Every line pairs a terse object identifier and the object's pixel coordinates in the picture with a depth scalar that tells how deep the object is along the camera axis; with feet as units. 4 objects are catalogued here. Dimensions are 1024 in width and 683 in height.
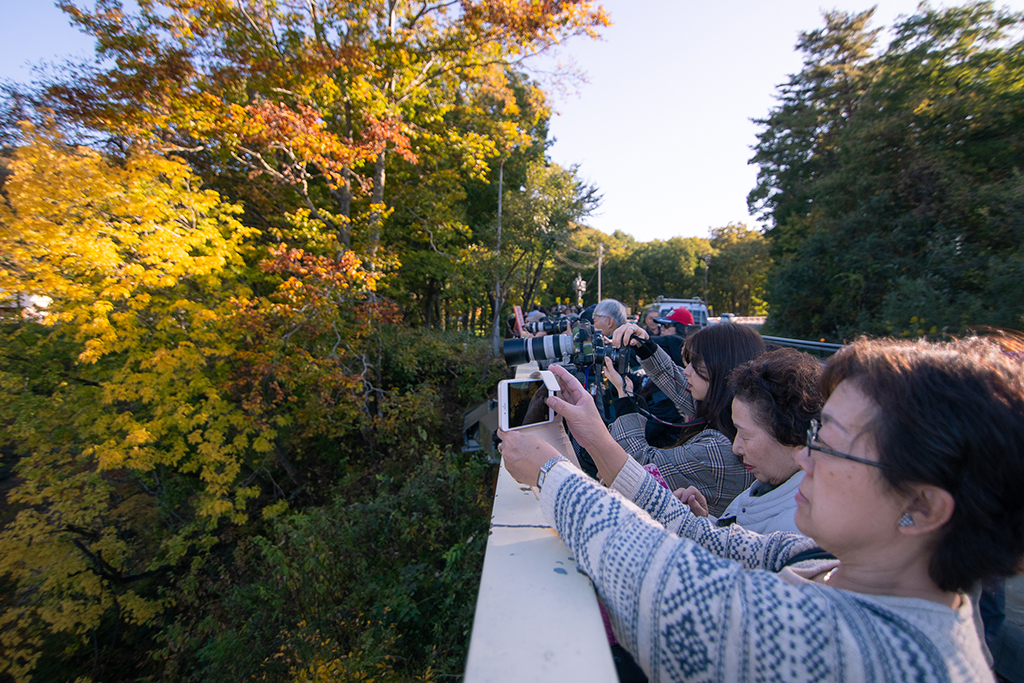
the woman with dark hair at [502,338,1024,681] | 2.37
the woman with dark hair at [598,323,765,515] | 6.77
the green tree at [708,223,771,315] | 143.33
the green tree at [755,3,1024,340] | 35.29
